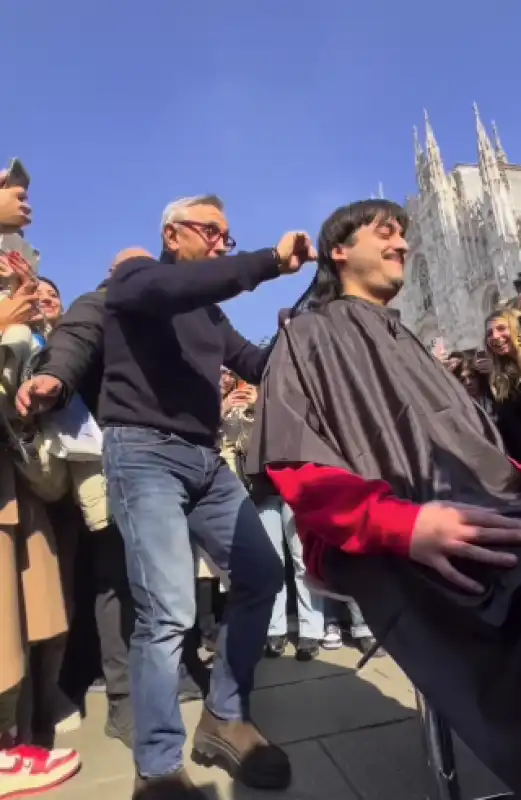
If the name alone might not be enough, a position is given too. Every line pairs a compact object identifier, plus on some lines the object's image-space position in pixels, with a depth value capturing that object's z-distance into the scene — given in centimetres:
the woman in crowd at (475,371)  420
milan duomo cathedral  3866
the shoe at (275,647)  362
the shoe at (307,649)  350
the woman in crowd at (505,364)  355
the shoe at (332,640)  367
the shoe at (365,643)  359
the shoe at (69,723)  268
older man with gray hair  199
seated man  109
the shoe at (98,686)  325
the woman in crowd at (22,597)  216
